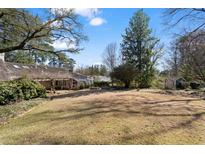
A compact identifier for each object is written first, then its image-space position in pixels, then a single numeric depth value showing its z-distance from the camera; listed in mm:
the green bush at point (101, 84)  17632
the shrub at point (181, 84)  16057
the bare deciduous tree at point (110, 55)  18320
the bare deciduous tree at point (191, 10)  6118
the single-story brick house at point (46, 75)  11108
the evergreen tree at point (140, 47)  15565
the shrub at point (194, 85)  15933
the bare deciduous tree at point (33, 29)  5678
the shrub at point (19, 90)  7033
